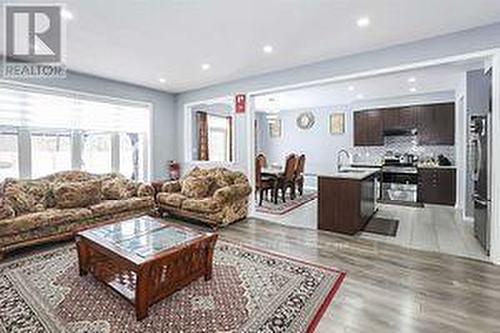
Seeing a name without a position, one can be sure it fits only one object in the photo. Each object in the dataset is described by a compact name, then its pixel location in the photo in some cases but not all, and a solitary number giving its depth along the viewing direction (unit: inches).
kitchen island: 163.8
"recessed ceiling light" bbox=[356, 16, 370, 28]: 122.0
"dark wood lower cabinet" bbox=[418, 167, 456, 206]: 246.2
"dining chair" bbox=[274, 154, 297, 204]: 257.1
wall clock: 359.9
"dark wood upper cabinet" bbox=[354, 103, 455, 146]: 261.9
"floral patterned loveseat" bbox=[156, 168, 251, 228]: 178.5
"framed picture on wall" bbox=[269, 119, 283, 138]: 388.5
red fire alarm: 219.1
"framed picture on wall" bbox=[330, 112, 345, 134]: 333.4
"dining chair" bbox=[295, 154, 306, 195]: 281.6
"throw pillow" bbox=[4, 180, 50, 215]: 146.0
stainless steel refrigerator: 131.7
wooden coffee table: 84.1
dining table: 255.9
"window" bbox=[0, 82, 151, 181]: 171.2
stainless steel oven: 263.7
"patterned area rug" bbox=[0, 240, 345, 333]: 79.6
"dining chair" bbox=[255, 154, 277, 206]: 247.8
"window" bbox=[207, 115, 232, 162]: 311.3
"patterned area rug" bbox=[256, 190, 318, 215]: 229.3
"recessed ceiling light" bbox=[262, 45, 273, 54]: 154.9
